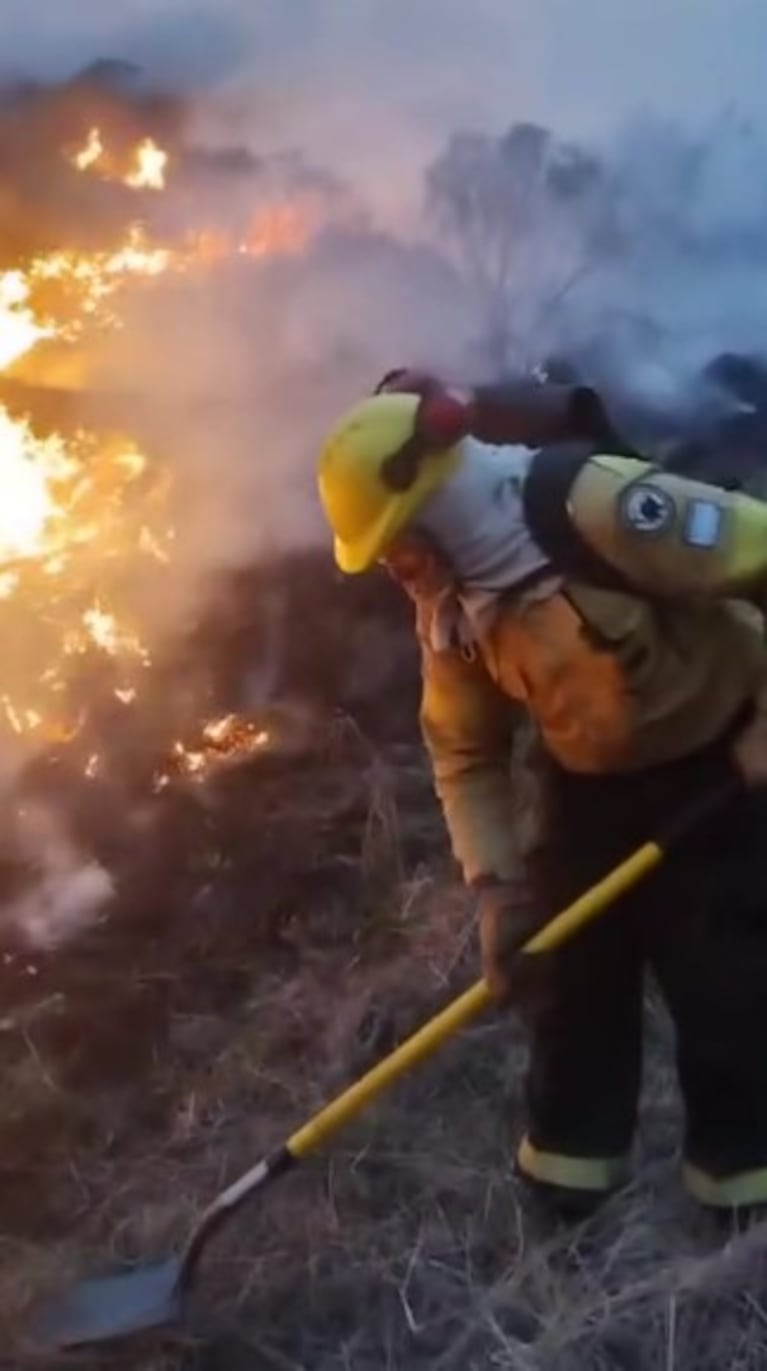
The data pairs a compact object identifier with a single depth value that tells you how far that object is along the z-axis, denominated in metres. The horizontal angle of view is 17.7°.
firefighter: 2.92
